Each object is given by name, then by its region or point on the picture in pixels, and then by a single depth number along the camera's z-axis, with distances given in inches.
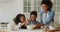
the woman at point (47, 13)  121.2
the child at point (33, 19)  115.4
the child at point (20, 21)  103.4
